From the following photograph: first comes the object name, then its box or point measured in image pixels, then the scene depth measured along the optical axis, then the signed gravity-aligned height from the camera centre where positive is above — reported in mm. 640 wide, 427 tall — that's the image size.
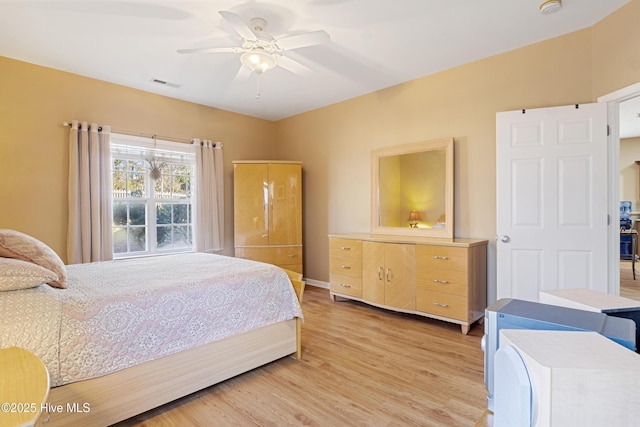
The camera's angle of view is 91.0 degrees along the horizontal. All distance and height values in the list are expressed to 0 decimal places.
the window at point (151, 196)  3799 +213
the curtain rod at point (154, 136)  3523 +956
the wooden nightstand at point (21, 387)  629 -409
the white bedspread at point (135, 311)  1452 -550
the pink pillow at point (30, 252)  1712 -217
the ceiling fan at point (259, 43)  2119 +1199
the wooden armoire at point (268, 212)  4523 -14
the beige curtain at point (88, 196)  3291 +185
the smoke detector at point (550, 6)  2268 +1482
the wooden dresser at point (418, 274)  2977 -685
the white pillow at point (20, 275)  1500 -306
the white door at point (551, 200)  2594 +78
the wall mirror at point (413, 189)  3473 +245
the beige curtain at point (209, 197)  4324 +206
